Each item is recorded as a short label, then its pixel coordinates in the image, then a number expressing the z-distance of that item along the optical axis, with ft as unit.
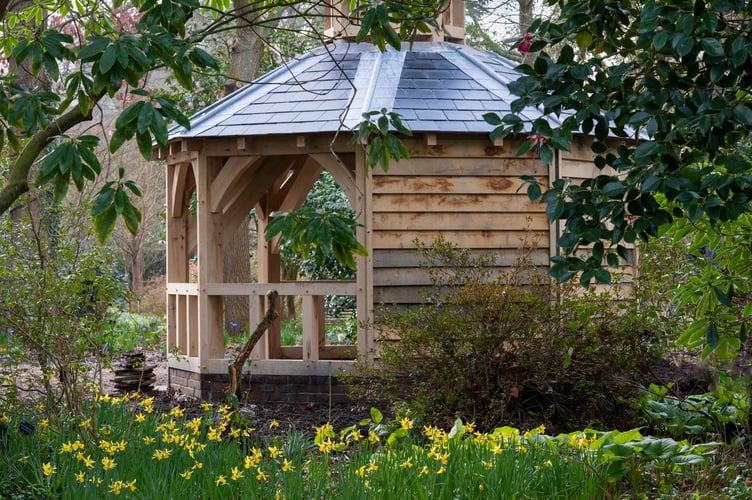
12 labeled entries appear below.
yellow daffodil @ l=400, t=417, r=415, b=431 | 26.42
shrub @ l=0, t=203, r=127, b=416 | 33.88
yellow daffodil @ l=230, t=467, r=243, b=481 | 23.84
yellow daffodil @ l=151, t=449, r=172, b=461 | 25.79
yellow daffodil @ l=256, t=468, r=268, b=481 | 23.85
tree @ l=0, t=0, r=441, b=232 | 18.21
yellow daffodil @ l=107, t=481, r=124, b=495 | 23.26
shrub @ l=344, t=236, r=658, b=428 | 39.99
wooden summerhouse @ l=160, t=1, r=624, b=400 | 56.03
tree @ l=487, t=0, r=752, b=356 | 19.93
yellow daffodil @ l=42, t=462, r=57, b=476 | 24.57
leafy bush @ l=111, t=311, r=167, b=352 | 90.06
